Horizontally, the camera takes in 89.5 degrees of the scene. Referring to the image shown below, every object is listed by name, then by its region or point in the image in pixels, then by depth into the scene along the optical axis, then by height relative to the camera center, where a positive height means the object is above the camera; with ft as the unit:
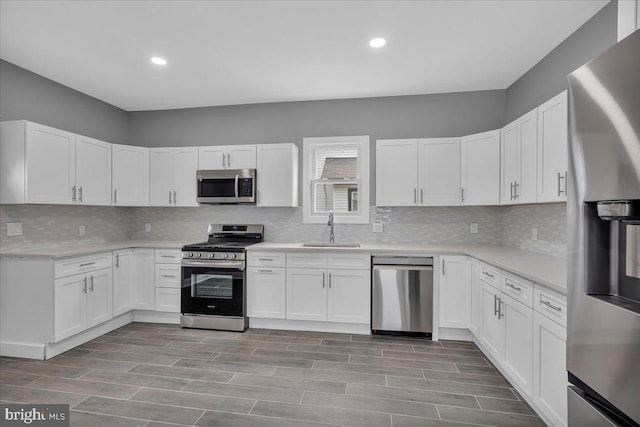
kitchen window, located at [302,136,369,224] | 13.43 +1.45
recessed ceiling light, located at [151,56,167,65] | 10.00 +4.80
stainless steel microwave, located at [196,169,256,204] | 12.82 +1.08
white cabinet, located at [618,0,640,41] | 4.09 +2.57
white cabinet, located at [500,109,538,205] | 8.92 +1.63
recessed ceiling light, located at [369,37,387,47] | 8.86 +4.79
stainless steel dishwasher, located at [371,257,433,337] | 11.00 -2.82
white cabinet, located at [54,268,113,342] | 9.66 -2.91
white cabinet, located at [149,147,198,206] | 13.55 +1.56
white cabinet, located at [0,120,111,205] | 9.52 +1.49
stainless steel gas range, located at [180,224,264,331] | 11.82 -2.78
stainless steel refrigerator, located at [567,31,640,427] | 2.93 -0.27
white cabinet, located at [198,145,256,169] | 13.10 +2.31
